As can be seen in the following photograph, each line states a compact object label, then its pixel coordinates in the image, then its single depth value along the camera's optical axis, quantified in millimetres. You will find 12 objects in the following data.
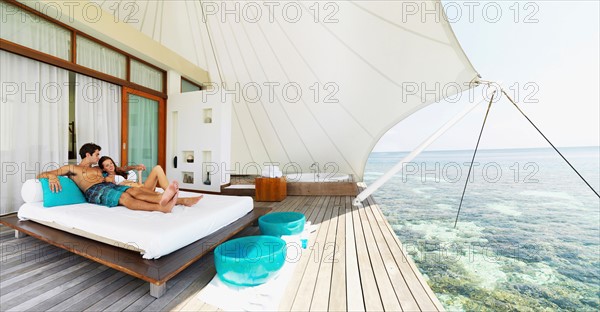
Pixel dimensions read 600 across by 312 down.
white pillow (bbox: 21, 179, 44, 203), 2170
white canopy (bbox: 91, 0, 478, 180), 4004
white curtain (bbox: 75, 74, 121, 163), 3414
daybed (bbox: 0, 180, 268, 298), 1461
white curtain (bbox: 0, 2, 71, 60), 2646
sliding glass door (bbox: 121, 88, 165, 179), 4094
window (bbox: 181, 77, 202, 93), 5369
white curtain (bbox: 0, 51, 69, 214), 2738
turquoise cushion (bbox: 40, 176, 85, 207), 2092
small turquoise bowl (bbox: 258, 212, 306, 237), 2199
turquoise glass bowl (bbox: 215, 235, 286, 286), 1408
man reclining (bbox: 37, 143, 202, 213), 2043
